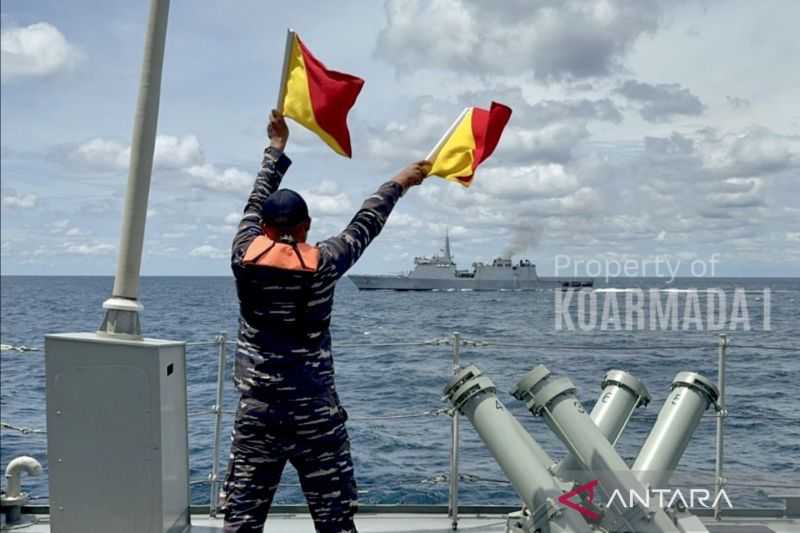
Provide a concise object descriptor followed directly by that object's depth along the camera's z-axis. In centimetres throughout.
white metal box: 298
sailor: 239
